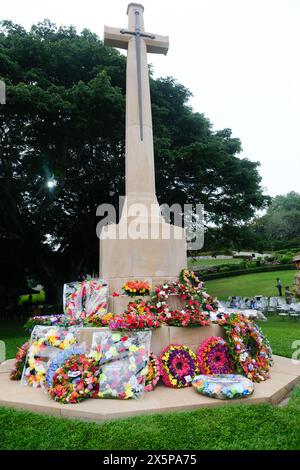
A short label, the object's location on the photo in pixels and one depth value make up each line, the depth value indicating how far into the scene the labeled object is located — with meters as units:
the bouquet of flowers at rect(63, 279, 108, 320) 7.02
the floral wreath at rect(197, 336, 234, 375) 5.84
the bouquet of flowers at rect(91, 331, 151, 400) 5.07
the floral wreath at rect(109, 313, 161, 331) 5.77
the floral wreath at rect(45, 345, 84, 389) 5.44
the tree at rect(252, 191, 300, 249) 63.62
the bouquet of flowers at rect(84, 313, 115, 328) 6.26
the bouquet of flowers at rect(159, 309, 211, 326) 6.24
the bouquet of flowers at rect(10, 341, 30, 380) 6.39
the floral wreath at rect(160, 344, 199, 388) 5.57
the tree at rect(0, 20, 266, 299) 13.53
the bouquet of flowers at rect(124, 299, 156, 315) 6.39
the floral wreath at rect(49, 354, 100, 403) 4.89
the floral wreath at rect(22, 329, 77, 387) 5.94
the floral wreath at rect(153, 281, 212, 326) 6.29
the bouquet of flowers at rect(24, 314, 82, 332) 6.77
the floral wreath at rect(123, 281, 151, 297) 6.72
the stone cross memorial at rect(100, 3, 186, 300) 7.18
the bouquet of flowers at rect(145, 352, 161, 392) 5.42
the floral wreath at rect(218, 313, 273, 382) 5.80
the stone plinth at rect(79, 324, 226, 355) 6.07
